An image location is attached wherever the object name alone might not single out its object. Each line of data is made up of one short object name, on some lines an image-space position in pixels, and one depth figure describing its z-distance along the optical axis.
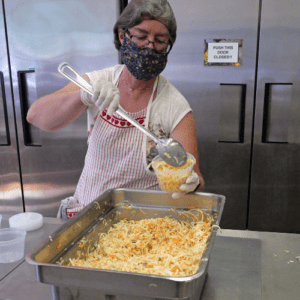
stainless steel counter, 1.16
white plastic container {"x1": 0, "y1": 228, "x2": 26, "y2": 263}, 1.35
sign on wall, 2.75
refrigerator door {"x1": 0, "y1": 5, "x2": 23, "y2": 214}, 3.23
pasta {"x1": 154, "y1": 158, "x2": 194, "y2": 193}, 1.42
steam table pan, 0.86
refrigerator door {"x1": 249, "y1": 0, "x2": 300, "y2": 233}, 2.68
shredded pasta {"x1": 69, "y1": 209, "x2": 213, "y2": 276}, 1.10
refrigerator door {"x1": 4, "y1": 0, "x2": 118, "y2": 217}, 2.96
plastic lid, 1.60
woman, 1.61
